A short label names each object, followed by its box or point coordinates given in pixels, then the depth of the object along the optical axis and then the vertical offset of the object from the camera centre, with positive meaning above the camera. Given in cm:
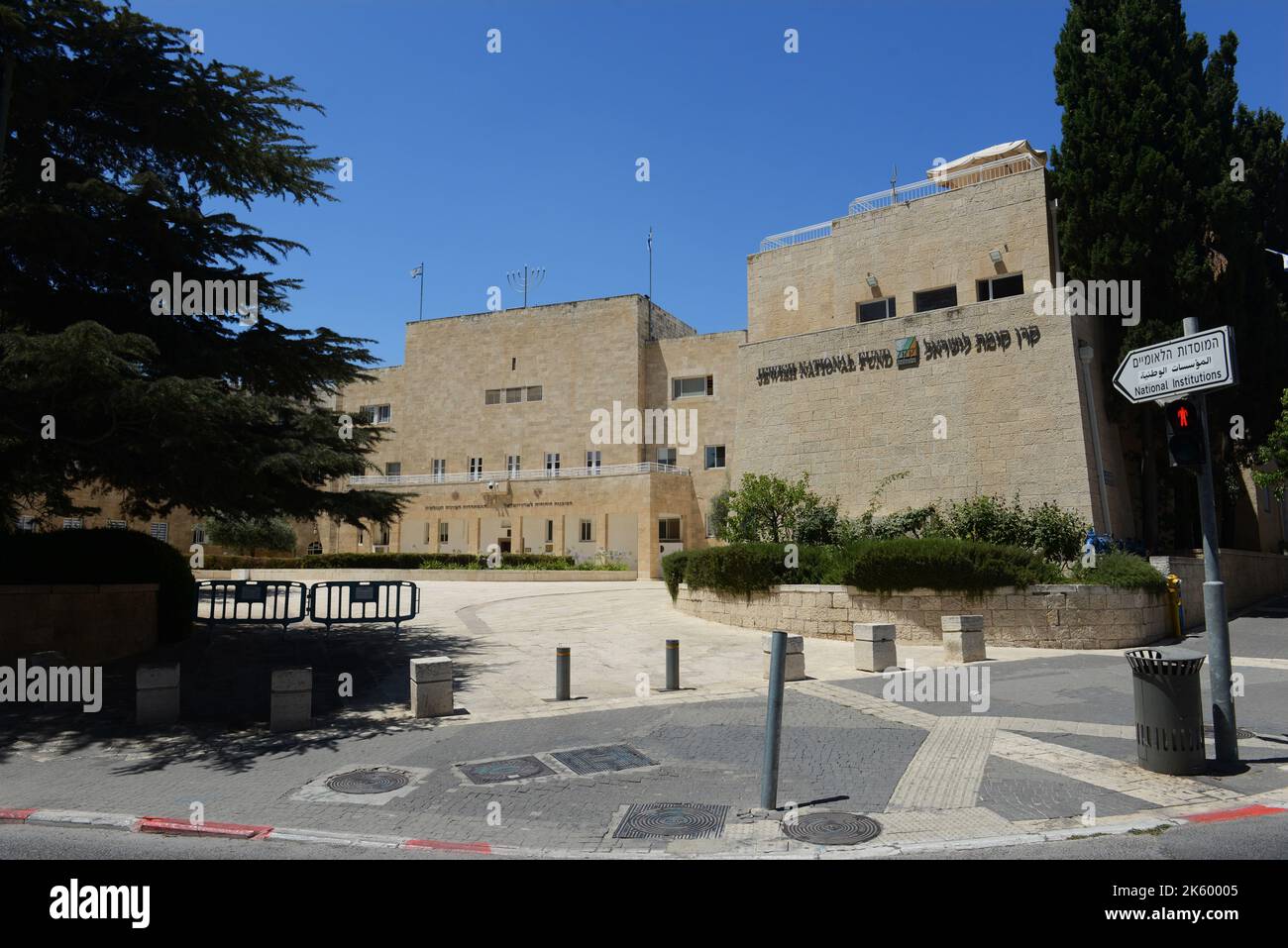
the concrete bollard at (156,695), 907 -180
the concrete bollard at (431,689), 950 -188
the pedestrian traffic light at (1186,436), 743 +72
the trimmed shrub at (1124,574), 1494 -110
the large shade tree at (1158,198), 1894 +744
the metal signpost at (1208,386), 709 +118
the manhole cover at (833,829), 556 -218
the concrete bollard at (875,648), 1245 -197
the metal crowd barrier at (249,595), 1439 -113
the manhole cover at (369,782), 685 -217
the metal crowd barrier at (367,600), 1479 -198
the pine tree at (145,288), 927 +346
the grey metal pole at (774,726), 616 -157
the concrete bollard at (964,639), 1301 -194
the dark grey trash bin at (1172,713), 677 -167
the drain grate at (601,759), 741 -220
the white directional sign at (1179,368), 714 +136
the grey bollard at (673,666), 1115 -195
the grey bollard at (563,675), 1052 -193
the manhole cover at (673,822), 575 -218
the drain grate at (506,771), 714 -219
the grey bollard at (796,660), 1167 -200
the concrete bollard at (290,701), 891 -187
